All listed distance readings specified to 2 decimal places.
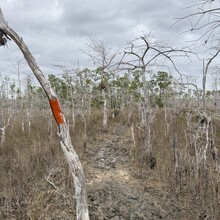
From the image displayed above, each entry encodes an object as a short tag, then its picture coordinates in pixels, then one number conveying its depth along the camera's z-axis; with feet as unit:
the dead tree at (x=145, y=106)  25.96
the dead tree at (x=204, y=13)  8.29
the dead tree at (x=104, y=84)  46.28
